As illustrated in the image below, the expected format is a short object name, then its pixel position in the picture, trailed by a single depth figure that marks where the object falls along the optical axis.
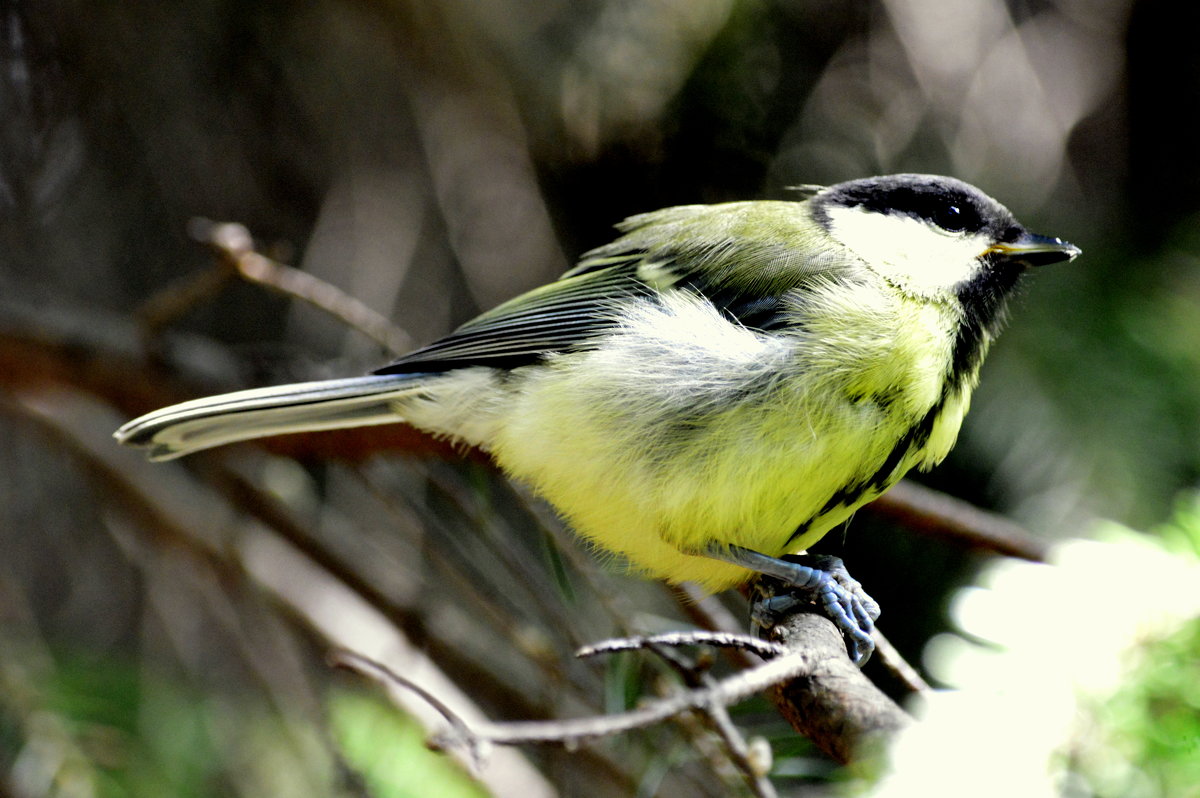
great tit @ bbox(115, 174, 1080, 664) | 2.03
